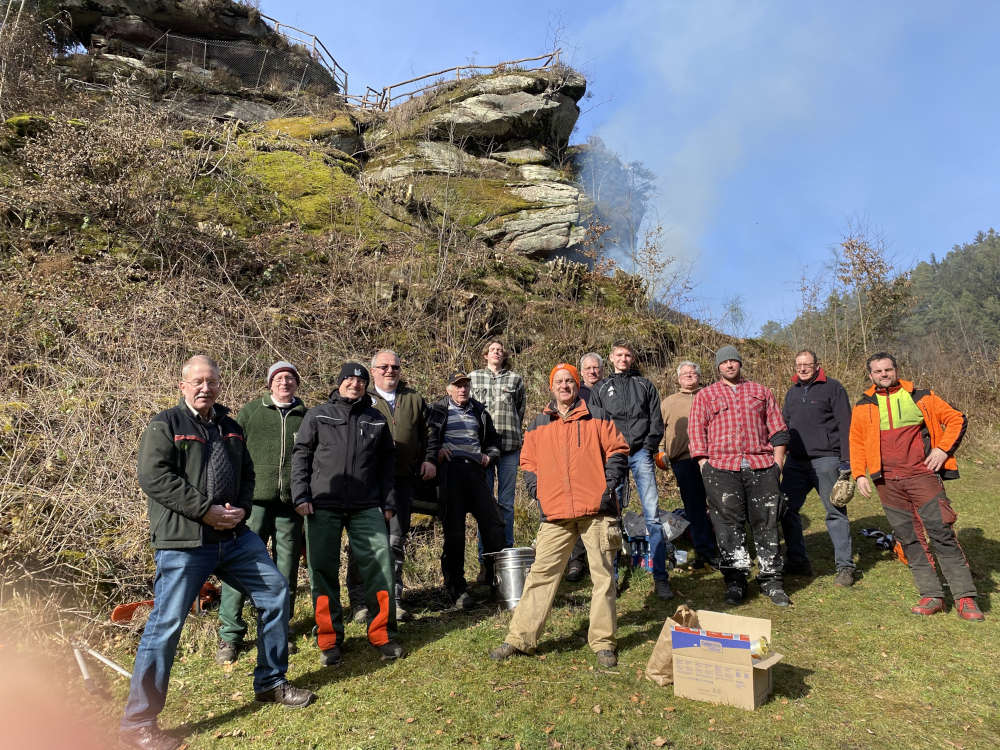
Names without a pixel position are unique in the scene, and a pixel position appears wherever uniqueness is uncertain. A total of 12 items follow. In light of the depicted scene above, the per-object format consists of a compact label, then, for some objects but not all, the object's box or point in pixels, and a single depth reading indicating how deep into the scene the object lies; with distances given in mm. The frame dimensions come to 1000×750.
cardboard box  3541
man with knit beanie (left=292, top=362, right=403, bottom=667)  4414
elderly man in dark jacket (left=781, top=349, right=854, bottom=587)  5910
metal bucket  5273
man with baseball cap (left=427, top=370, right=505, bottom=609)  5613
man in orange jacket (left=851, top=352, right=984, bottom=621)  4977
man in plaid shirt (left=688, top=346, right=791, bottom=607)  5309
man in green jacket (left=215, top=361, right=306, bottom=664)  4715
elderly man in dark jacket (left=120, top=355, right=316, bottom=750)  3334
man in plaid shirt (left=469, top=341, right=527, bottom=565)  6188
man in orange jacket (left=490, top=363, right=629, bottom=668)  4254
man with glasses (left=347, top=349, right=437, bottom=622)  5270
